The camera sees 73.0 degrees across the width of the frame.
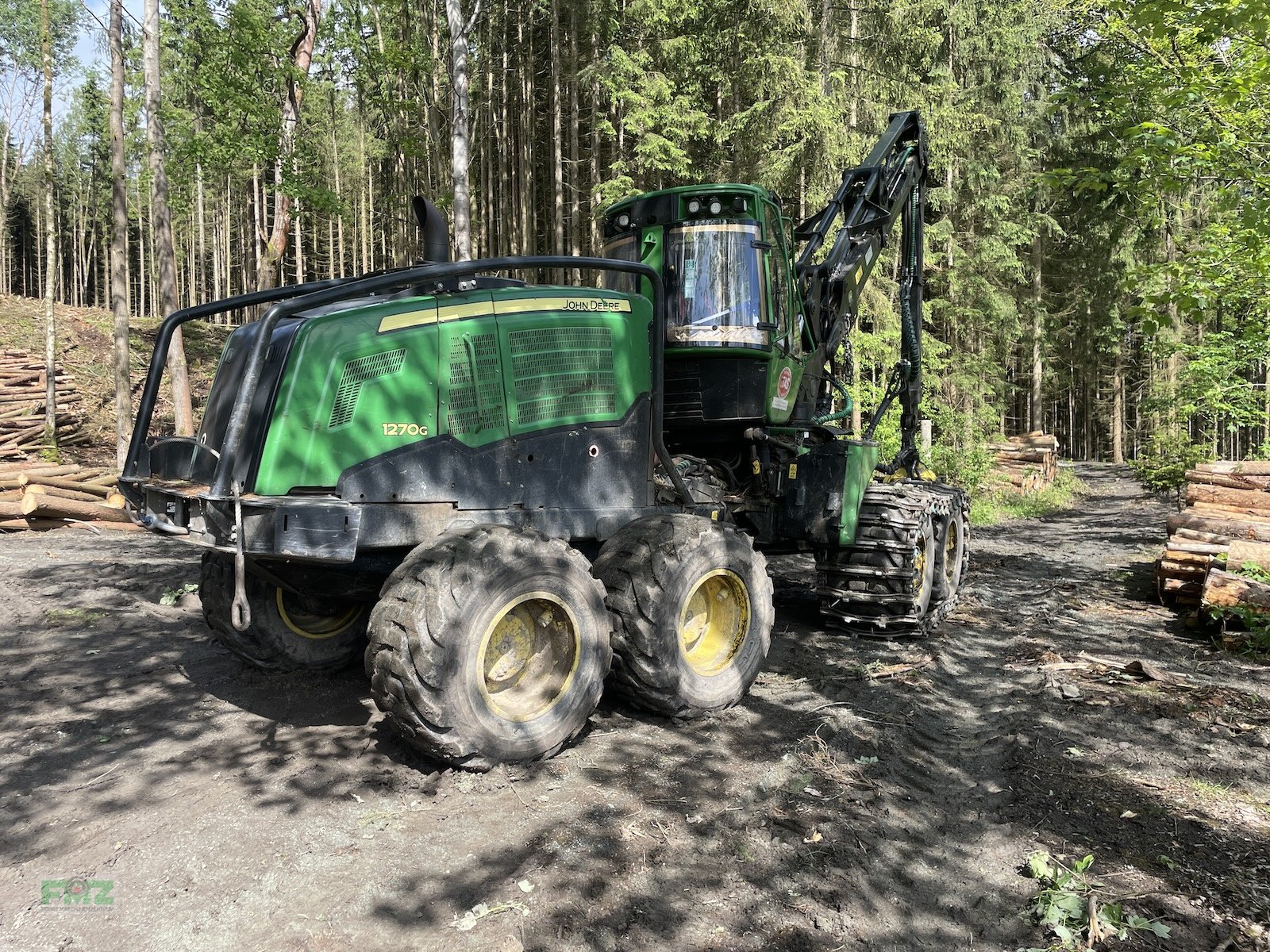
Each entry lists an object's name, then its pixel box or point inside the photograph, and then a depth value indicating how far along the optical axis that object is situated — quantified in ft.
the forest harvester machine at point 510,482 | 13.23
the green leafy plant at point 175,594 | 23.80
